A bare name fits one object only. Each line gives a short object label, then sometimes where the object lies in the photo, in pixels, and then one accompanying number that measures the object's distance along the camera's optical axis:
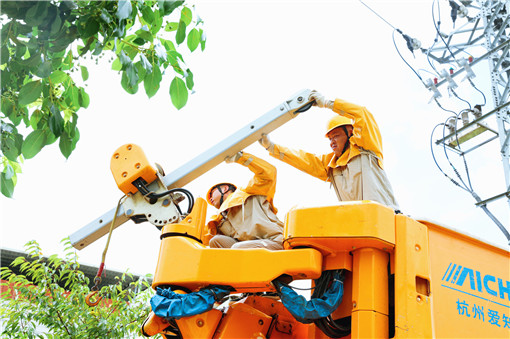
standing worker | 3.74
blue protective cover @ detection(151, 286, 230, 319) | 2.84
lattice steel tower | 9.12
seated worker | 4.03
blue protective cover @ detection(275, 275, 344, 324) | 2.76
